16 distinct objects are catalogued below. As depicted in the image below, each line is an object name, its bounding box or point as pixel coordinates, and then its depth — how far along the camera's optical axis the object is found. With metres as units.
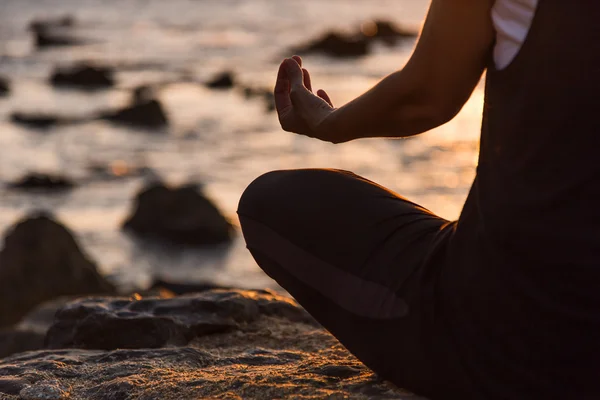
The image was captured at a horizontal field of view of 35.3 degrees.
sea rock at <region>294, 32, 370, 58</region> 34.50
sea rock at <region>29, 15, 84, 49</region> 39.22
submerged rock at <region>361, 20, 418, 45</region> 42.12
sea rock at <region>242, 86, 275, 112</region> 23.82
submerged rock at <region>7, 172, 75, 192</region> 14.99
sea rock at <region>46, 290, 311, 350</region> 3.70
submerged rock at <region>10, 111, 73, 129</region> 20.41
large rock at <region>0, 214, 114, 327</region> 8.83
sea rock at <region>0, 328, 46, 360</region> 5.68
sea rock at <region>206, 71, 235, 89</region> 26.36
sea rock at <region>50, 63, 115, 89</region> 26.98
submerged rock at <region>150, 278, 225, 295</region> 7.38
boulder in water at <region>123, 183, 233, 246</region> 12.45
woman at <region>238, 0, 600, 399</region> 1.88
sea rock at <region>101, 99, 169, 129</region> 20.52
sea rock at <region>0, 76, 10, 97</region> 25.08
